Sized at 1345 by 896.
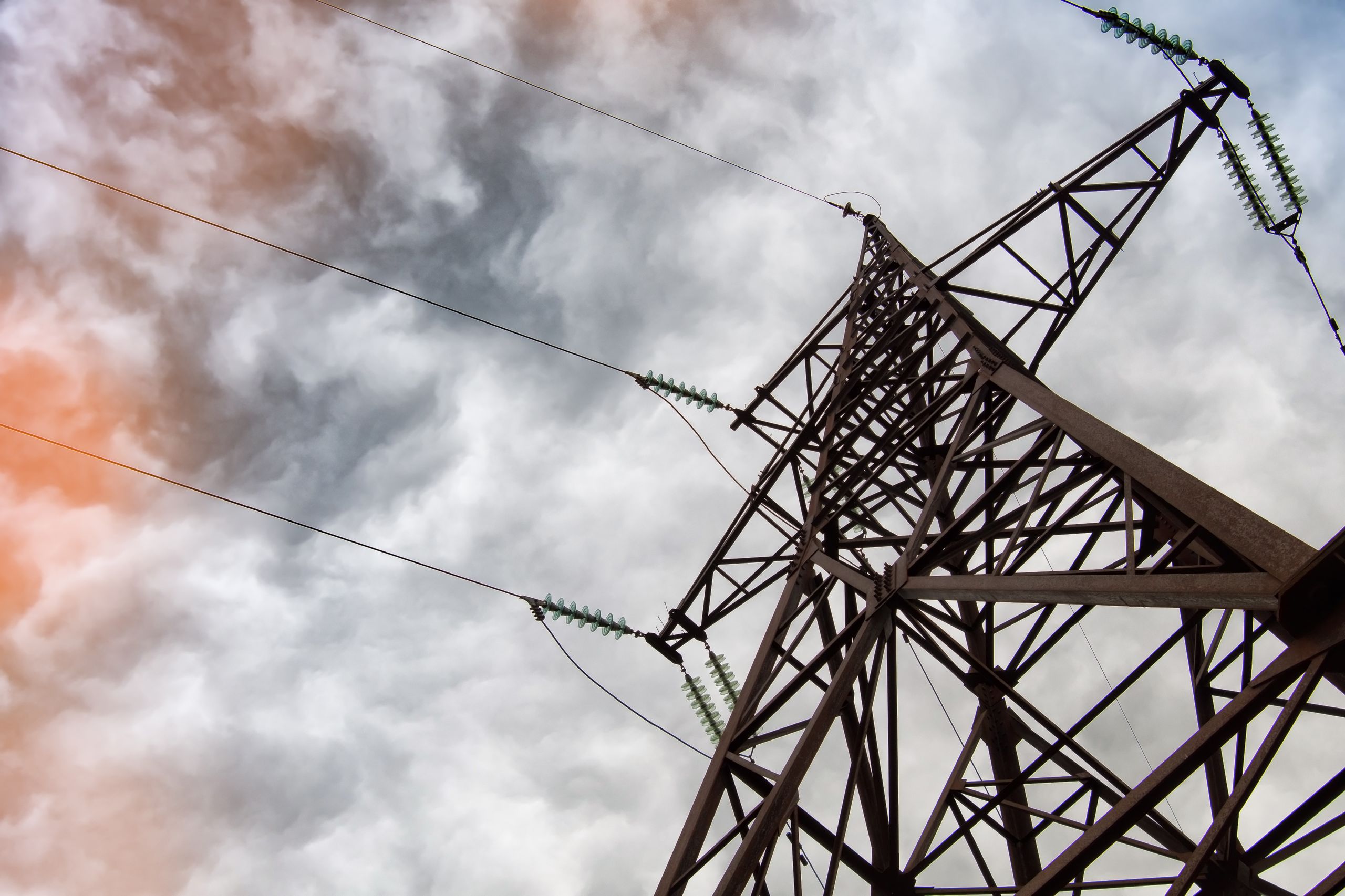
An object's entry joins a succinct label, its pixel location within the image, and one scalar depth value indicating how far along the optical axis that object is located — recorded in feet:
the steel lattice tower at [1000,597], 13.03
